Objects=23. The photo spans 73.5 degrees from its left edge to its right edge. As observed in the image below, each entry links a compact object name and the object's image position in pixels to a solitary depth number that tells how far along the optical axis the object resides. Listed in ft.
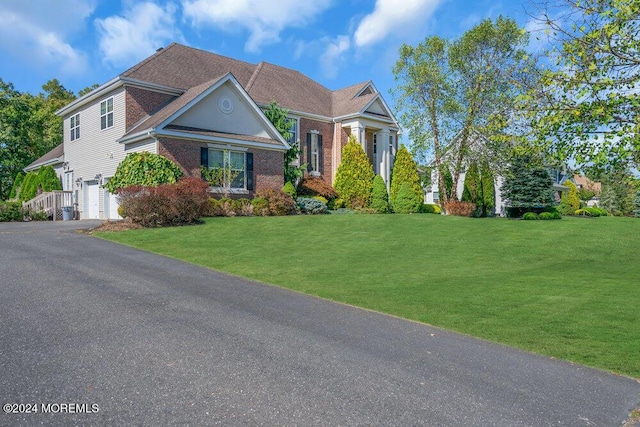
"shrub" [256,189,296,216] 71.31
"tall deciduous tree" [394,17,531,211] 89.66
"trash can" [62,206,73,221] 77.00
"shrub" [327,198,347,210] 91.35
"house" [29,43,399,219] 70.23
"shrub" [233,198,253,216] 67.87
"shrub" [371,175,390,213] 94.32
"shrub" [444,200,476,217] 98.32
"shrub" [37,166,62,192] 91.76
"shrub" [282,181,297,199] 79.88
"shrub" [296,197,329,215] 79.30
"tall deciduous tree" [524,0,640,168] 24.21
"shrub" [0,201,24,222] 68.56
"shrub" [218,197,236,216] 65.77
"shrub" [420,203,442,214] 103.17
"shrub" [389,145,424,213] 98.80
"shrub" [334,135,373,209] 94.17
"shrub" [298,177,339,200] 89.71
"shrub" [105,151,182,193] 62.69
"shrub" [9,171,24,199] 106.28
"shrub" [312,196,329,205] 84.84
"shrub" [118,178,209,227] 52.95
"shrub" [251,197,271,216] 70.38
